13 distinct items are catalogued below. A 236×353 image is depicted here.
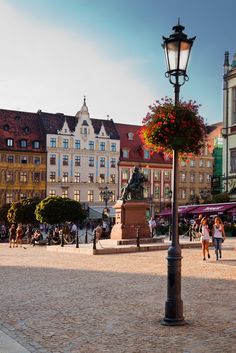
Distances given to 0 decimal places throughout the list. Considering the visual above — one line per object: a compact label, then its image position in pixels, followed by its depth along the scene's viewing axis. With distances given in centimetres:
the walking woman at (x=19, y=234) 3778
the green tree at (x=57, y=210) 4288
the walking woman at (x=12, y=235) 3806
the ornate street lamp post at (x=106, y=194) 5844
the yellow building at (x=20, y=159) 7869
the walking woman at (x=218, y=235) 2084
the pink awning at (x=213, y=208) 4123
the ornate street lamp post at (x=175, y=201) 942
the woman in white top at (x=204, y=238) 2091
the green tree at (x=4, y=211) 5750
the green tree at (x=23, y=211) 4728
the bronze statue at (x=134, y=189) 3047
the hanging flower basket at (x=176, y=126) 1059
